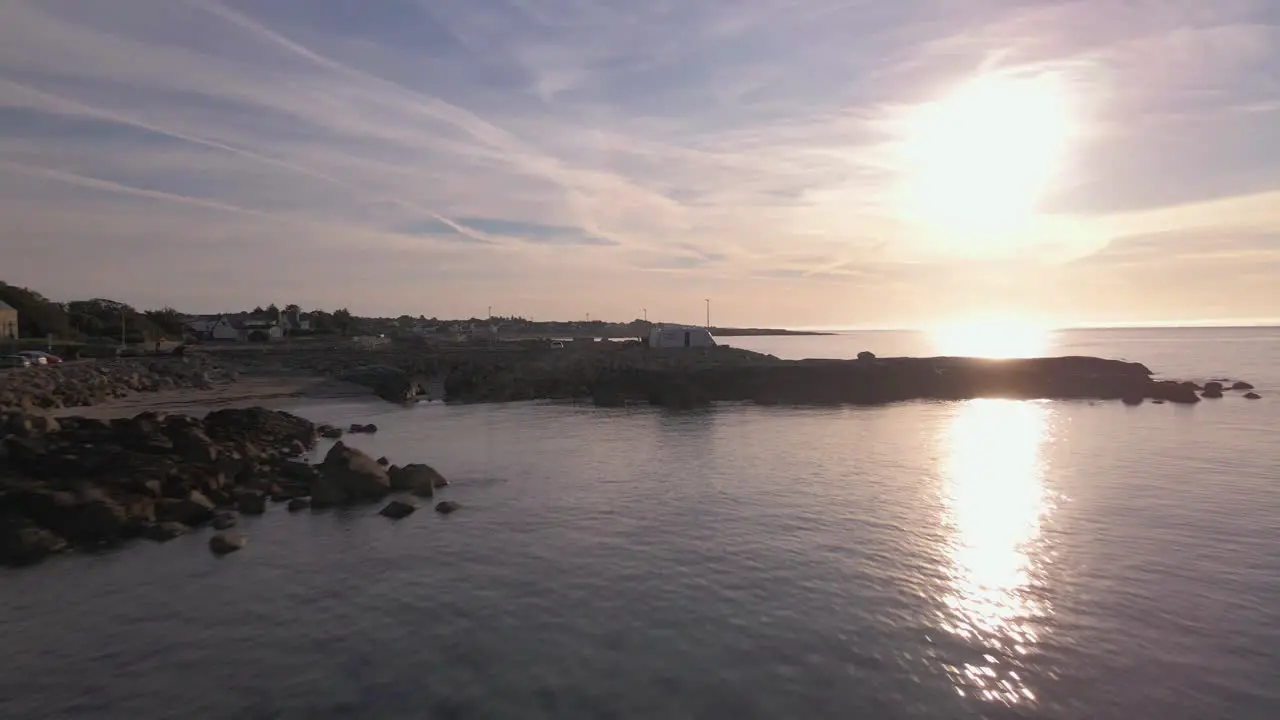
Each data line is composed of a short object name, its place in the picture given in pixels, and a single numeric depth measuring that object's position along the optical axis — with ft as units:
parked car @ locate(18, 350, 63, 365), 184.44
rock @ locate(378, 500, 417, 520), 64.95
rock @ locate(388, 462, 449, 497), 73.92
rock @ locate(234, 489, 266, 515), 66.69
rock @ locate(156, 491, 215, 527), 62.18
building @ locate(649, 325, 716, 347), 244.63
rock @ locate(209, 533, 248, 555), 55.06
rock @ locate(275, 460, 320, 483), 77.87
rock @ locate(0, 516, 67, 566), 52.85
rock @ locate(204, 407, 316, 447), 93.71
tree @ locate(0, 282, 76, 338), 270.87
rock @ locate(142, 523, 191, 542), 57.93
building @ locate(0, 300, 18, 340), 245.04
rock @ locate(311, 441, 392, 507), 69.56
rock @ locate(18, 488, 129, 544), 57.00
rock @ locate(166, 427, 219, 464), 76.33
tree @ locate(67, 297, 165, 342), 297.53
